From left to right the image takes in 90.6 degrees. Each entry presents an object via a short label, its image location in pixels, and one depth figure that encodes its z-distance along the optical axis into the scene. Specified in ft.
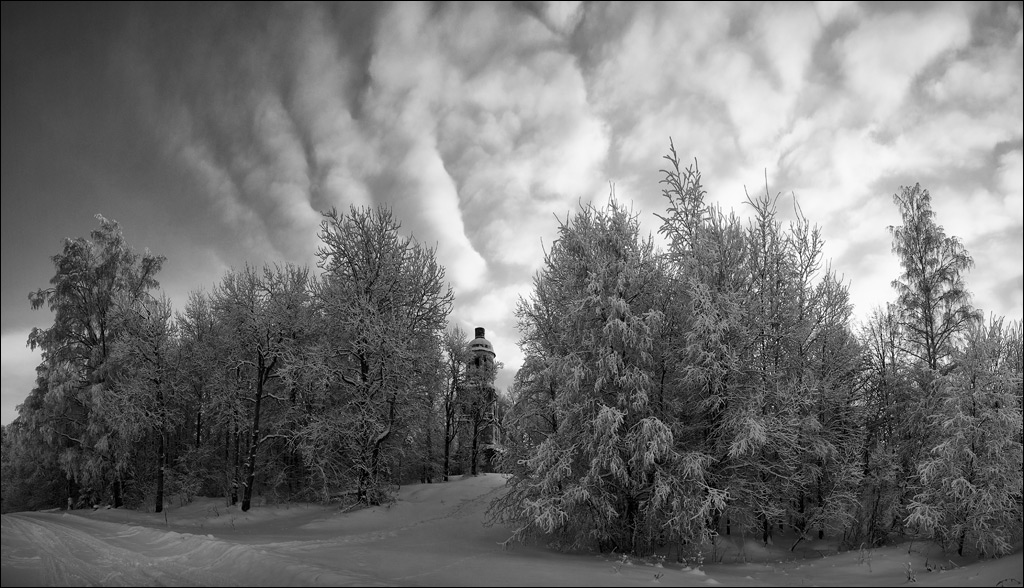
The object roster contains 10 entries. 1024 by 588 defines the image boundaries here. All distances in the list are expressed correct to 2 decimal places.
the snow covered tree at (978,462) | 37.04
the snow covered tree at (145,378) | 71.05
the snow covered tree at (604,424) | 37.91
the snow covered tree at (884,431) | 50.52
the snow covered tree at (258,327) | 69.15
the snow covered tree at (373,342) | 59.82
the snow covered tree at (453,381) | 112.98
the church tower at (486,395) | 119.55
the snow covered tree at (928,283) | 58.13
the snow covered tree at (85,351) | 74.02
